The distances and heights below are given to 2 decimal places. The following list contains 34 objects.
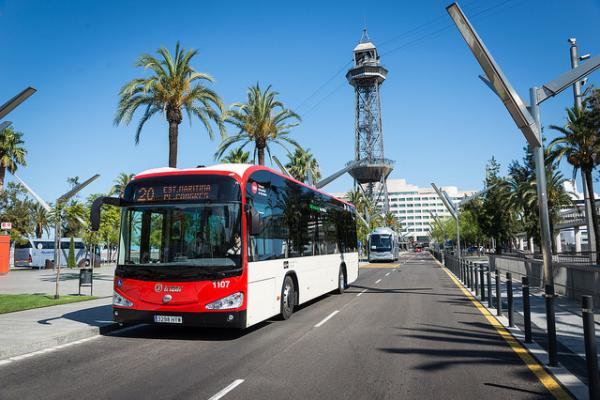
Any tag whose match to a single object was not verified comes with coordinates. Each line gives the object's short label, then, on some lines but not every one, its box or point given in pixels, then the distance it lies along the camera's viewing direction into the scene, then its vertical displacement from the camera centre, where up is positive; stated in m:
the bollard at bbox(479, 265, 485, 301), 14.38 -1.29
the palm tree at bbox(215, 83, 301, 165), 28.27 +7.59
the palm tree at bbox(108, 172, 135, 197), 64.21 +9.35
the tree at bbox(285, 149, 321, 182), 50.22 +8.82
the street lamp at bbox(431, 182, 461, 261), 39.46 +3.96
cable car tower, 129.70 +38.64
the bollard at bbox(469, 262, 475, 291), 18.50 -0.93
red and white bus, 8.51 -0.02
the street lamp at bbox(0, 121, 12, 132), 10.41 +2.73
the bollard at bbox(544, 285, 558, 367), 6.50 -1.17
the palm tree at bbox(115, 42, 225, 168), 21.59 +7.17
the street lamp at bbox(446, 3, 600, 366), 11.33 +3.72
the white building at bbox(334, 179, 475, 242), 169.05 +2.68
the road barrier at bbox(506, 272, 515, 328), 9.69 -1.15
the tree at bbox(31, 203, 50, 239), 69.82 +4.19
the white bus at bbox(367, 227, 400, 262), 50.00 +0.08
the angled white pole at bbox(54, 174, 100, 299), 17.64 +2.00
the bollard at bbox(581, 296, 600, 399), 4.79 -1.07
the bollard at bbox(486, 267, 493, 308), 12.87 -1.38
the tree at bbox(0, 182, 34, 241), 55.87 +4.69
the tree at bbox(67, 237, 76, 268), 43.00 -0.78
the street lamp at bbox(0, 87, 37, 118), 9.55 +2.98
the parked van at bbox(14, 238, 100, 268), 45.22 -0.43
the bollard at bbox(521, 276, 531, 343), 8.12 -1.24
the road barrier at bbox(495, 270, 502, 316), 11.41 -1.25
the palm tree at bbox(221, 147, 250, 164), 38.36 +7.41
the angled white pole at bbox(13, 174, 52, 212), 37.56 +4.61
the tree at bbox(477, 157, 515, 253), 64.19 +4.14
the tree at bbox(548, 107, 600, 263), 30.80 +6.54
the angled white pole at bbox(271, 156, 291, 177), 29.83 +5.52
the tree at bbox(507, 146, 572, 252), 49.03 +5.67
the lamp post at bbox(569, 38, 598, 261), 27.23 +8.72
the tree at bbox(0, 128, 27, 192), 42.50 +8.89
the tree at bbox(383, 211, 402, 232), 118.15 +6.68
